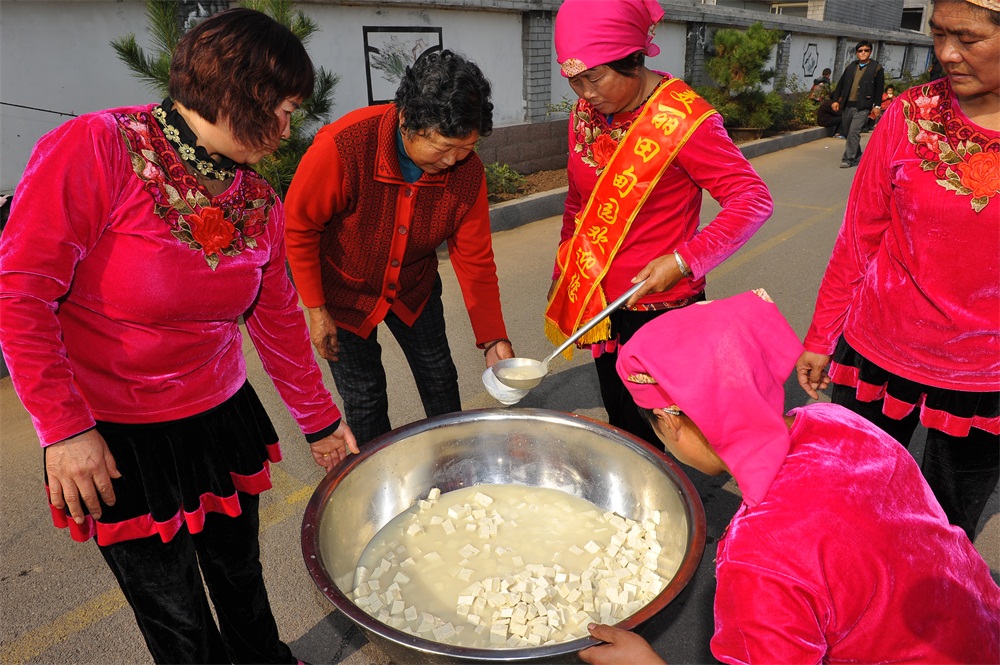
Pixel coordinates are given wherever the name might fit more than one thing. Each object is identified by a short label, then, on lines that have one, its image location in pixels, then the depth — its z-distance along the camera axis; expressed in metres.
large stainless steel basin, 1.94
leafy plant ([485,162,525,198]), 9.29
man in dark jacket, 11.98
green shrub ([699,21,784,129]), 14.16
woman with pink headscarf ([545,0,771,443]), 2.50
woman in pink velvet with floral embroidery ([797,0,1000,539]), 2.07
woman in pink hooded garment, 1.35
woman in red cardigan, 2.38
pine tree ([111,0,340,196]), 5.80
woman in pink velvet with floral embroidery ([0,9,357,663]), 1.55
